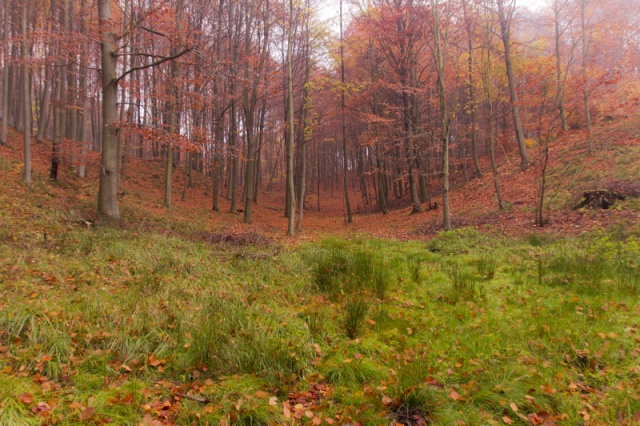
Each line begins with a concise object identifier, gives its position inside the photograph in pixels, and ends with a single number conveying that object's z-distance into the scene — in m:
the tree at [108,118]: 8.53
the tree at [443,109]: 10.16
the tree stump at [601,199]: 8.77
